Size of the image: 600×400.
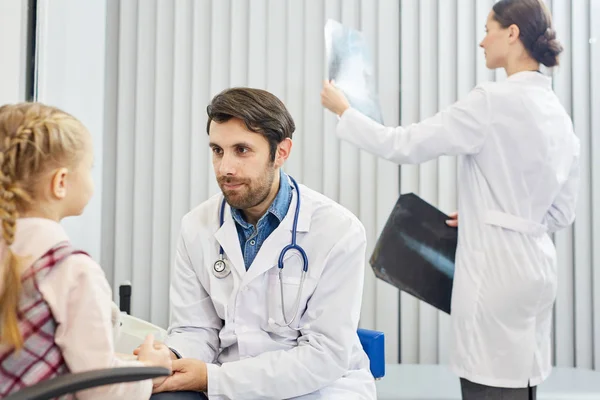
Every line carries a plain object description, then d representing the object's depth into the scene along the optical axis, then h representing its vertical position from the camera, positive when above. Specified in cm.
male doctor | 125 -17
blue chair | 149 -36
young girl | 80 -9
